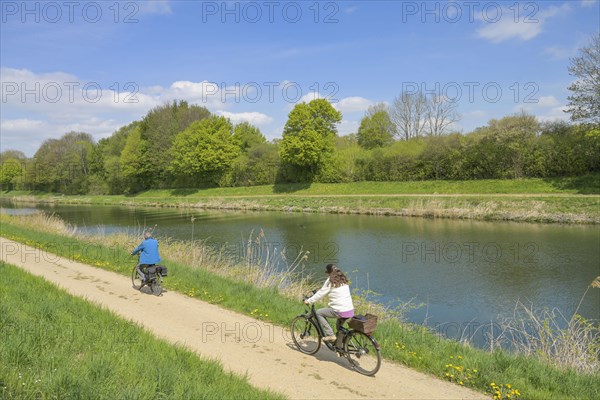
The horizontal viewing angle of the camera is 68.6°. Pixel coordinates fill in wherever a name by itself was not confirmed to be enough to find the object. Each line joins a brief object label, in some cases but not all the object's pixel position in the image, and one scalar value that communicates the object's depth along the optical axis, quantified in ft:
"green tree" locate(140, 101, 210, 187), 238.07
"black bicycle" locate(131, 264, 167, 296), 38.50
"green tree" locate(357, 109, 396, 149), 211.61
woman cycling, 23.88
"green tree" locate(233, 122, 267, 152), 229.04
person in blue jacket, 39.27
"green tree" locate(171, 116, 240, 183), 209.36
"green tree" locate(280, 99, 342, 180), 180.86
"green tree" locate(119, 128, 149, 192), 239.91
